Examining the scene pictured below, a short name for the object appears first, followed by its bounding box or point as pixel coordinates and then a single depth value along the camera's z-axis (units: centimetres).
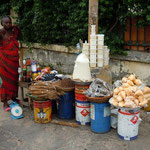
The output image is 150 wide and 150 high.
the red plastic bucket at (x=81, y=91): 417
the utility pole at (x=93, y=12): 451
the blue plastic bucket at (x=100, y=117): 387
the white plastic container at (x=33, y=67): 513
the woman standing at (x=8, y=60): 496
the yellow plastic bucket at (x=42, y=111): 441
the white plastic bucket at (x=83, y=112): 423
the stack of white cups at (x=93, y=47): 428
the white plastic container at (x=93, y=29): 437
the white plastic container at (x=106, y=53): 445
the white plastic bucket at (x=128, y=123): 361
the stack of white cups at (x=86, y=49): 432
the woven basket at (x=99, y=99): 377
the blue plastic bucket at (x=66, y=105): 450
